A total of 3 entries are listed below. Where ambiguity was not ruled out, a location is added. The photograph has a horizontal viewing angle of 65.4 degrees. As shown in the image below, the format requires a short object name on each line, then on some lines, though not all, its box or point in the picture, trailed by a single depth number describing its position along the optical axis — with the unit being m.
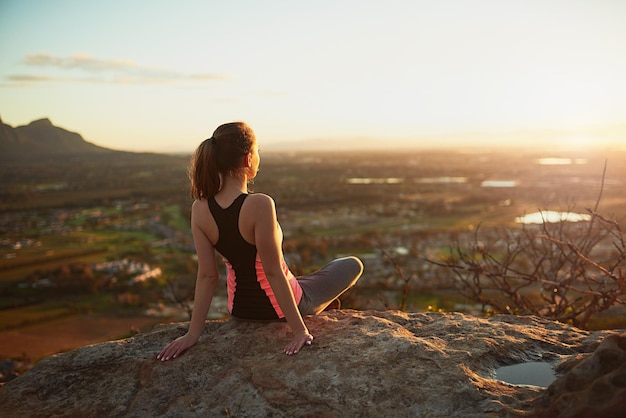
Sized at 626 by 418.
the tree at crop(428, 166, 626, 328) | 4.62
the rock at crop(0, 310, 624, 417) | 2.49
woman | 3.10
